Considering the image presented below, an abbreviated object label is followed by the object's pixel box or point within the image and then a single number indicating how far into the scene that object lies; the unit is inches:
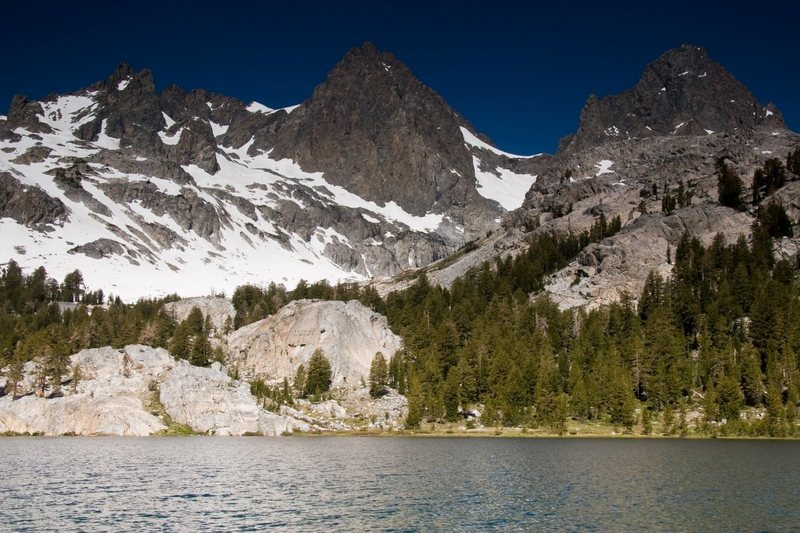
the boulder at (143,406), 4554.6
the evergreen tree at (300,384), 5442.9
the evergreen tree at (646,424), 4217.5
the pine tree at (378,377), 5408.5
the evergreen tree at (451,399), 4845.0
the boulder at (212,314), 7667.3
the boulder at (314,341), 6008.9
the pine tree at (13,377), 5004.9
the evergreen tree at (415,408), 4766.2
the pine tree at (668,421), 4168.3
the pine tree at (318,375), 5462.6
